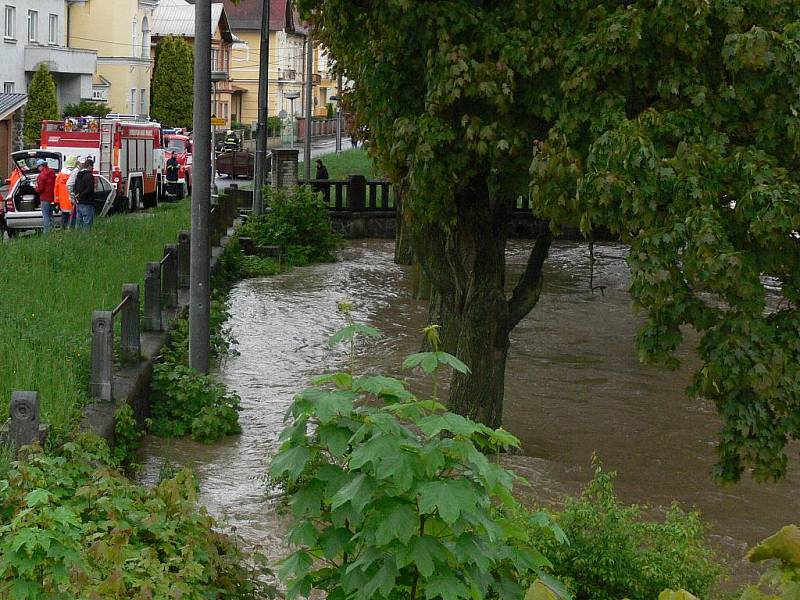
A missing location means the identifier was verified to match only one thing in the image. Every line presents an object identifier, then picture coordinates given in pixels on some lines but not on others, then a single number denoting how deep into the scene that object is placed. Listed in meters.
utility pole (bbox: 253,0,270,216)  28.48
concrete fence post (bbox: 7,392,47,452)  7.43
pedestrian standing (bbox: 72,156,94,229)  22.86
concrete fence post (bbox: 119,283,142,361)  11.50
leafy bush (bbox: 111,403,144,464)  9.82
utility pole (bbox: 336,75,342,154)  59.12
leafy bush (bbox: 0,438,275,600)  5.05
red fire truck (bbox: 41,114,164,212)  33.06
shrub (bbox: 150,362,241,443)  11.89
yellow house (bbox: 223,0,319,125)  91.31
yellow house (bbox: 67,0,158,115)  61.50
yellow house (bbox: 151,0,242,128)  75.75
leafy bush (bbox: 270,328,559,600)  4.65
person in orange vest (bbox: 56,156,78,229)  25.44
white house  48.88
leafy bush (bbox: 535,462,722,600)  6.20
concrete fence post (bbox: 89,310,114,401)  9.98
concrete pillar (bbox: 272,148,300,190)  34.72
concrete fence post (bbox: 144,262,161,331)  13.40
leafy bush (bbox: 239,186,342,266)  27.33
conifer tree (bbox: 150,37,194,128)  68.00
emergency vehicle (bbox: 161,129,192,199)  41.94
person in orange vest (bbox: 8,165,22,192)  28.61
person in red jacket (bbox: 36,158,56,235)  25.06
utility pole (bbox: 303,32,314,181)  44.62
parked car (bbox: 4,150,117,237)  26.67
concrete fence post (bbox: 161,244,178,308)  15.35
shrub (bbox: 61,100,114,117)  51.03
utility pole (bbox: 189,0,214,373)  12.48
